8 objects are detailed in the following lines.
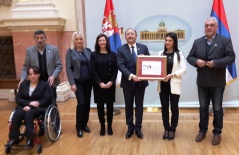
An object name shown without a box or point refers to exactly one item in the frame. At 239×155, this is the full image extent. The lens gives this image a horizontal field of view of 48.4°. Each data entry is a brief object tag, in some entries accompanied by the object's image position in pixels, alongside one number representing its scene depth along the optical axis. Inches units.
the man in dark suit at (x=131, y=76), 131.7
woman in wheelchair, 121.9
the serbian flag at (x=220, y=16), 171.5
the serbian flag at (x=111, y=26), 178.9
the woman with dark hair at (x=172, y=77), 127.6
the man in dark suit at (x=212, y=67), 121.5
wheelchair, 123.6
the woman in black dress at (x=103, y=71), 135.0
